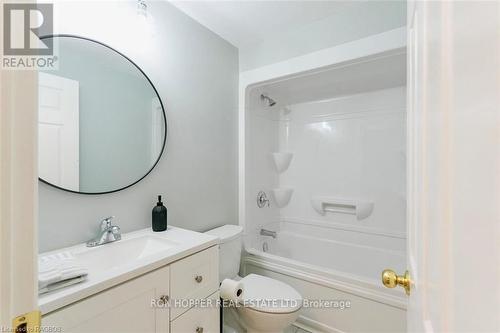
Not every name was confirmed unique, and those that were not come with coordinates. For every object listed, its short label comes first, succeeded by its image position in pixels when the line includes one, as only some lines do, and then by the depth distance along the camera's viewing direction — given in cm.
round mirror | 105
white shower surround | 155
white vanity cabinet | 73
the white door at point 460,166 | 20
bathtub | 145
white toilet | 134
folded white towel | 71
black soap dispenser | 134
